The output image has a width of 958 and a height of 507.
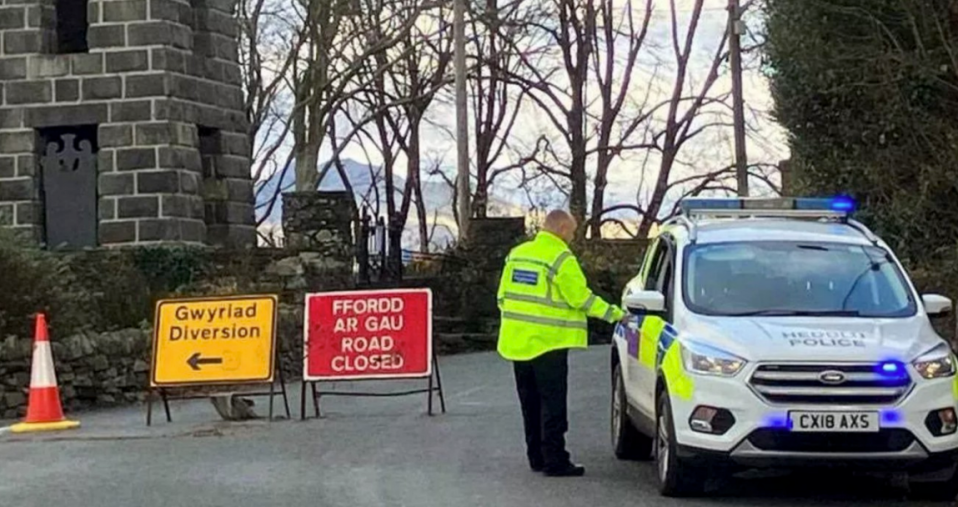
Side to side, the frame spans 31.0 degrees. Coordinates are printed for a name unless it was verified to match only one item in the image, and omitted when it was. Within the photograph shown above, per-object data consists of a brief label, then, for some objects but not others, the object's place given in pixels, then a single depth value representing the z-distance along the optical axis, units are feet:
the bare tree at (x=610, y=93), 171.01
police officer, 37.73
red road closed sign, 53.67
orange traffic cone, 51.34
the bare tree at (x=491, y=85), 146.14
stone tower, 79.51
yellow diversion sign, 52.31
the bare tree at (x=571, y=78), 164.55
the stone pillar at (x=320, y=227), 85.35
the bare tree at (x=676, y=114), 170.50
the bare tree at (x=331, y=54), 139.52
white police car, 32.14
